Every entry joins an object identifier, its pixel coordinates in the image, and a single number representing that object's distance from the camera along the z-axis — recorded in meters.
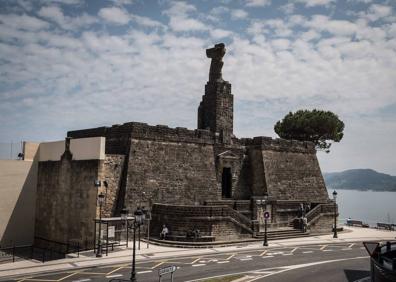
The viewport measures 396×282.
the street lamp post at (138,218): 18.11
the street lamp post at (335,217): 31.90
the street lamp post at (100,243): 22.86
